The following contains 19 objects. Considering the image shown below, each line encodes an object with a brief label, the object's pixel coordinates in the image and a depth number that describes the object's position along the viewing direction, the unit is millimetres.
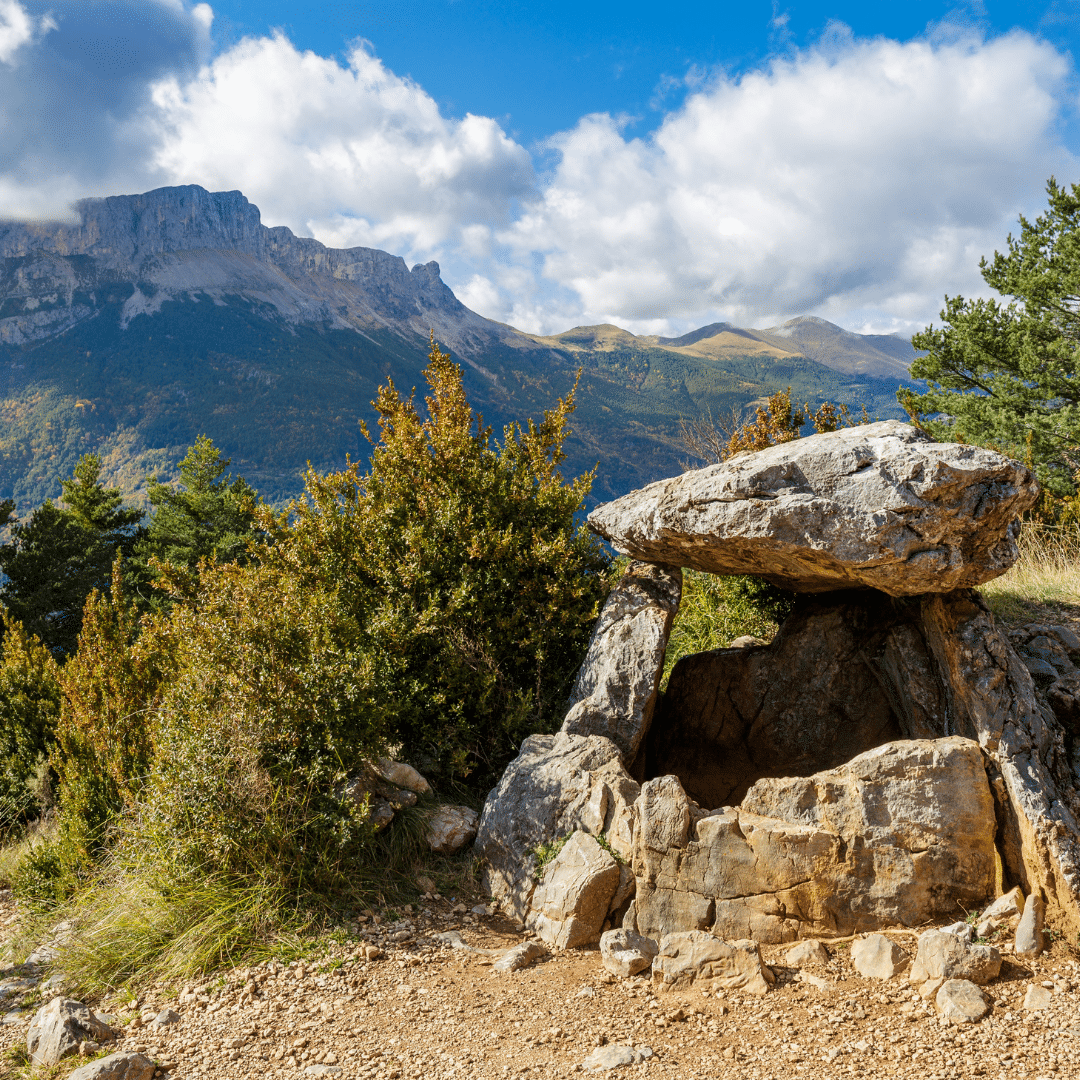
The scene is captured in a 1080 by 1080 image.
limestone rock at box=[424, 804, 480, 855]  6098
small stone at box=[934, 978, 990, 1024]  3930
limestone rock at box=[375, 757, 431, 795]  6383
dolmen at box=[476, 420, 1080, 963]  4988
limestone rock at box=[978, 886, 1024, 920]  4754
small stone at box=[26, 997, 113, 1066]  4113
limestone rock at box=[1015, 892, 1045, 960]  4477
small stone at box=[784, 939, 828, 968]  4617
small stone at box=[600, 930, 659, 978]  4660
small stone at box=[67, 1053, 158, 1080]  3797
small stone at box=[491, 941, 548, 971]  4789
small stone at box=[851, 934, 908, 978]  4422
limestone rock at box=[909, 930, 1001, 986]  4207
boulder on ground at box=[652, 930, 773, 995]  4406
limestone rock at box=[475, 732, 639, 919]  5637
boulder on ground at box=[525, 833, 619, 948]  5121
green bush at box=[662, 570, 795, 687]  9156
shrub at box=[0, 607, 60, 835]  8602
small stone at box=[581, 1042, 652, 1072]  3785
